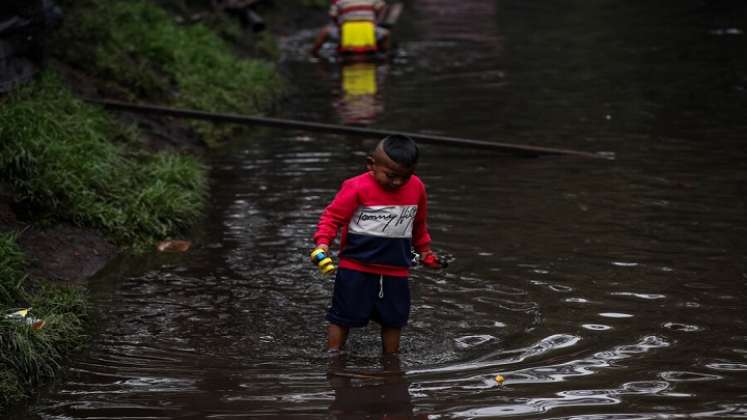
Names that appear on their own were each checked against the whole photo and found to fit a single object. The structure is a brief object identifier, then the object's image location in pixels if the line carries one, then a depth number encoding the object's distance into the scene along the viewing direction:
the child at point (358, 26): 37.62
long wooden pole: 23.09
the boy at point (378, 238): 12.42
